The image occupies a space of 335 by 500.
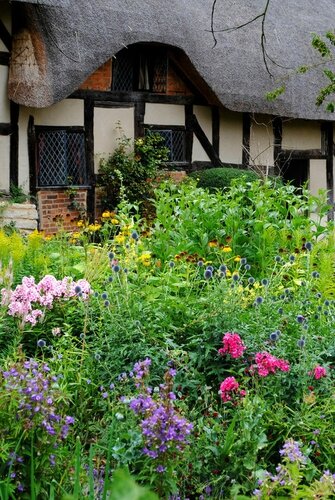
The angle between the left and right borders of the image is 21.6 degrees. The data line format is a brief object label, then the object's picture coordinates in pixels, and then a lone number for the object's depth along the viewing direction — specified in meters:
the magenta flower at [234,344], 3.86
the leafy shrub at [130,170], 11.92
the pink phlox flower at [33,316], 4.35
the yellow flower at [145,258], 5.70
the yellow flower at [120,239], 6.18
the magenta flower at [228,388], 3.58
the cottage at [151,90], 10.88
